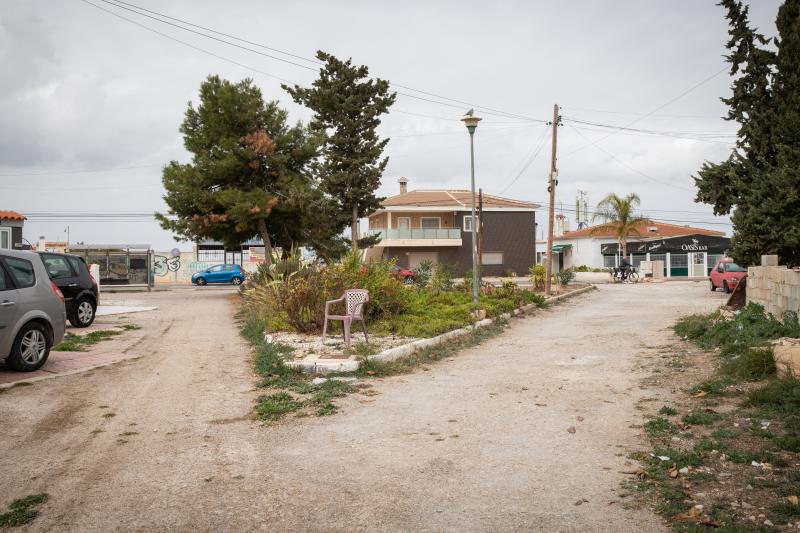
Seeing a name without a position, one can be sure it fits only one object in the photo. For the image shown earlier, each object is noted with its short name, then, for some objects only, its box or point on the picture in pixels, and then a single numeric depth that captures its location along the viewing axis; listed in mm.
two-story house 50781
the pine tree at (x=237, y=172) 27422
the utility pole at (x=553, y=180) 27739
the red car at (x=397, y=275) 15020
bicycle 42188
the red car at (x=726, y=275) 26359
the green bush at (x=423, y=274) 20703
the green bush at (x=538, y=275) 28625
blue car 44188
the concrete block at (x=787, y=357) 6982
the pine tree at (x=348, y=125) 33594
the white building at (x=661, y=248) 50812
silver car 8094
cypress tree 15320
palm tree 48716
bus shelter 30984
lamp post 15945
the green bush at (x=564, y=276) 32406
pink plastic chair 10344
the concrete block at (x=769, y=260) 13375
